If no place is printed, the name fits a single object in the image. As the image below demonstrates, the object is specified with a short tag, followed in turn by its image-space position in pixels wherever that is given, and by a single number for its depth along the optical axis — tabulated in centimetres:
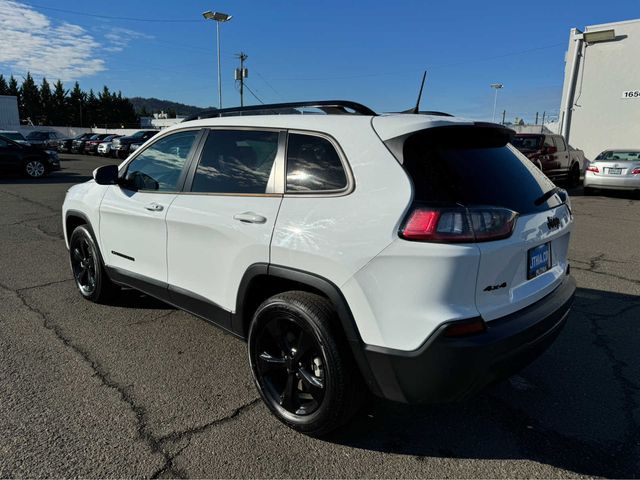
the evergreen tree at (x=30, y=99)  8081
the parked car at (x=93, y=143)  3222
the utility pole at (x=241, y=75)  3778
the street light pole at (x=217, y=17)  3412
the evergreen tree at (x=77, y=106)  8338
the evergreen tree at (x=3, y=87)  8406
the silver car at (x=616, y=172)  1306
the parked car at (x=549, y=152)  1410
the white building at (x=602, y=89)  1917
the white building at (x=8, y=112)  5554
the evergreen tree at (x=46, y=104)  8144
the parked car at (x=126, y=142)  2750
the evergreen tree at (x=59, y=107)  8206
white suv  208
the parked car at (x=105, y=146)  2992
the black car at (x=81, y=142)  3359
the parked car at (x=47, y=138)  3494
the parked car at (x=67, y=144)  3500
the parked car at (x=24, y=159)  1617
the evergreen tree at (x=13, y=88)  8382
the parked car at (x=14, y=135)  2685
